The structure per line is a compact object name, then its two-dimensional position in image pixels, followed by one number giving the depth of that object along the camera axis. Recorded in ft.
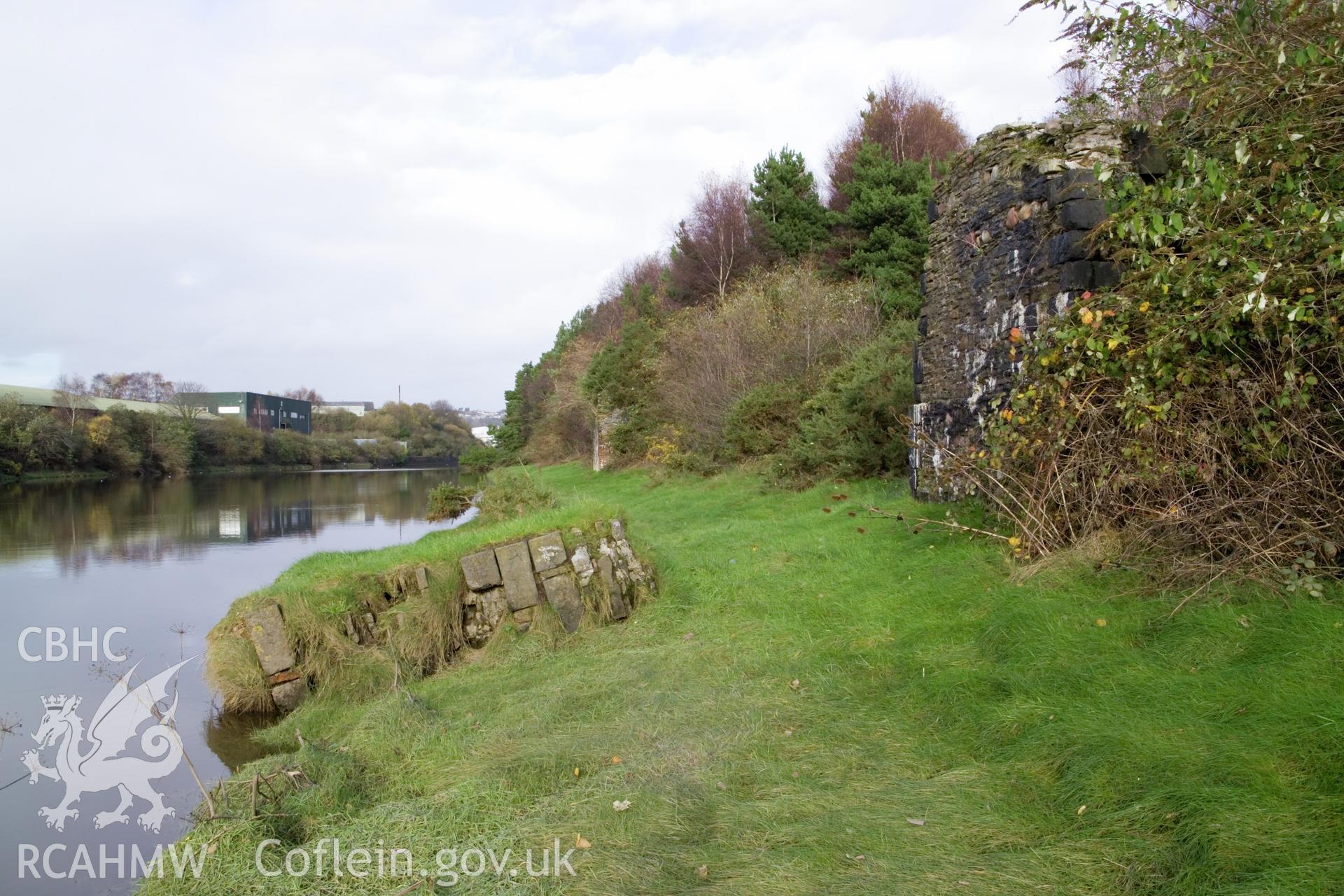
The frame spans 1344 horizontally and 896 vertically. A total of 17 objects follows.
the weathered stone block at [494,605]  25.64
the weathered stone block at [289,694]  24.68
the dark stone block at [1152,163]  22.91
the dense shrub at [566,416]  122.52
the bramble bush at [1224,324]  15.61
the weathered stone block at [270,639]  24.70
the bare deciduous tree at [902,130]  104.47
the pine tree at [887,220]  80.07
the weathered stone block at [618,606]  26.14
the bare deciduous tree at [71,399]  179.32
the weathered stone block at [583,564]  26.30
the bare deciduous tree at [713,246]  108.78
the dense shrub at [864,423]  43.83
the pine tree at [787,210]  95.50
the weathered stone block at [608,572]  26.50
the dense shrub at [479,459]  158.10
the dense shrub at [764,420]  57.72
